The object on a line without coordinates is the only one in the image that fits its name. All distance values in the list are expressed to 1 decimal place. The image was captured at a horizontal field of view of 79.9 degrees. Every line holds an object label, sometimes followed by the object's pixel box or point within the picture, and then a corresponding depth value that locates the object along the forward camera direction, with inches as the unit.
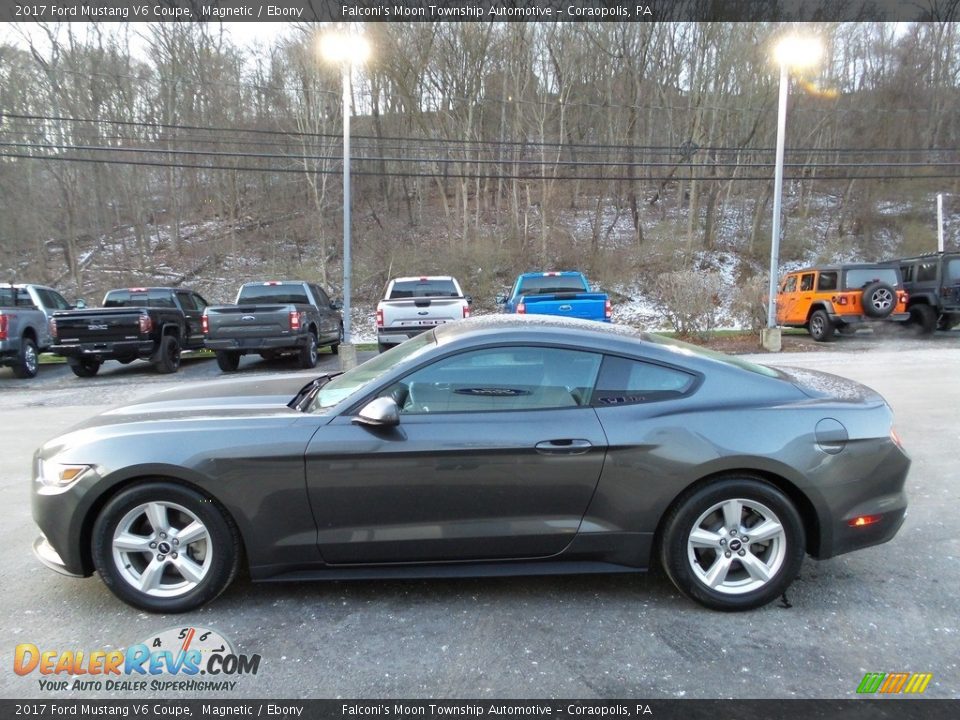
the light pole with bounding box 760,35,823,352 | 549.3
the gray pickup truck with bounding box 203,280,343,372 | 436.5
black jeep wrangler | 604.4
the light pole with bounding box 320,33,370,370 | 502.0
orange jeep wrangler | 573.0
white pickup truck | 439.5
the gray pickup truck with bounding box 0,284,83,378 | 443.2
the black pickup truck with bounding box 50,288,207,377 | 435.2
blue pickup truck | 422.4
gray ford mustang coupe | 109.3
